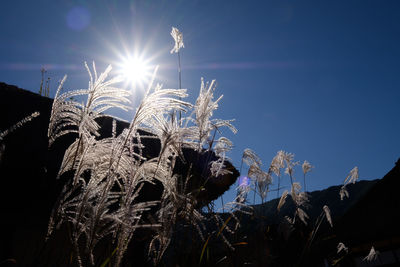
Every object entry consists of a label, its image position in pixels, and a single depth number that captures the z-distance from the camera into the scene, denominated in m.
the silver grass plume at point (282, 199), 2.42
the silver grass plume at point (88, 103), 1.21
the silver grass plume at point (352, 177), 2.96
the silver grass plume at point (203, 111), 1.60
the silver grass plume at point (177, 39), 1.94
